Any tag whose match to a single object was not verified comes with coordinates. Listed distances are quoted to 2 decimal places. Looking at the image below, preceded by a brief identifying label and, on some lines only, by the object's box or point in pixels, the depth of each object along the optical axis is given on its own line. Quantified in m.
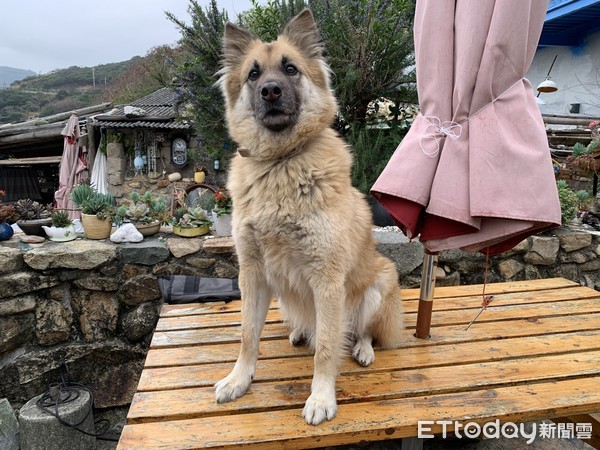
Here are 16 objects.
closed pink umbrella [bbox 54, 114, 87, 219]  9.02
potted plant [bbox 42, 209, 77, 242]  3.03
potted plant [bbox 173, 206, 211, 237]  3.29
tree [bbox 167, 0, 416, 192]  4.00
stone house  8.37
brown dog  1.57
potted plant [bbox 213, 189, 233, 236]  3.29
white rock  3.08
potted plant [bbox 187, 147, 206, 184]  7.99
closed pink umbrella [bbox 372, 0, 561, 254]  1.43
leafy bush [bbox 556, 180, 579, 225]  3.56
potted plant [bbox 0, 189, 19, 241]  3.00
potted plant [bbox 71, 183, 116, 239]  3.10
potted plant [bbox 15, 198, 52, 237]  3.03
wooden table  1.39
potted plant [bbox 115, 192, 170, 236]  3.22
